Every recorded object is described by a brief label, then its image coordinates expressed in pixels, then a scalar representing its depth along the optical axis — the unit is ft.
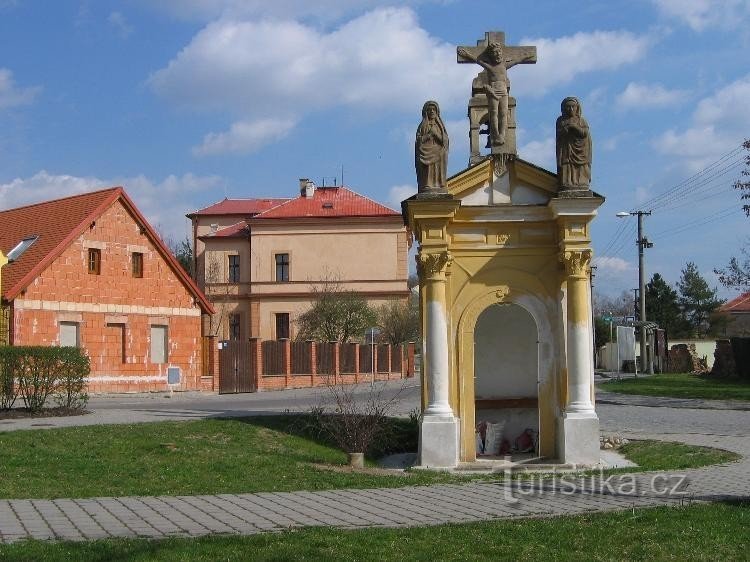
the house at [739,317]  258.16
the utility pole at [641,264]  148.81
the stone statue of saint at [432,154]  48.85
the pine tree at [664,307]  263.70
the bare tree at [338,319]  175.32
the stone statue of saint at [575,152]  48.80
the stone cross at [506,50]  53.26
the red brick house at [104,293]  102.83
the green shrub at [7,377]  66.03
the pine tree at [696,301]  290.76
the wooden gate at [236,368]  125.80
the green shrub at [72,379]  68.44
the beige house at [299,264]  193.98
